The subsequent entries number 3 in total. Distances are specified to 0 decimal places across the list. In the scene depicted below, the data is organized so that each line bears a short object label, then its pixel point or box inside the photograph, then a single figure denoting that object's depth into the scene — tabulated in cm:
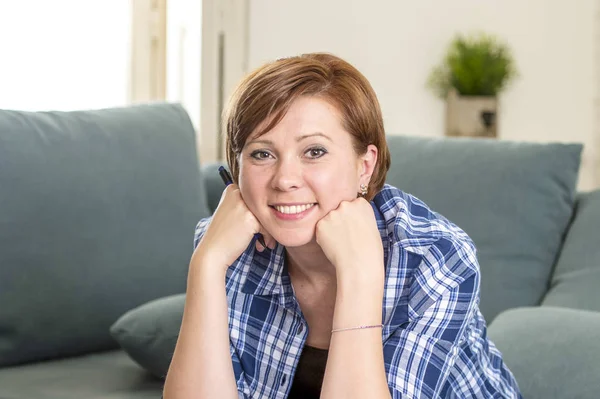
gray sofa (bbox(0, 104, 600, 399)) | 201
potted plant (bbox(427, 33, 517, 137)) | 460
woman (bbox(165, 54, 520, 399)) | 168
